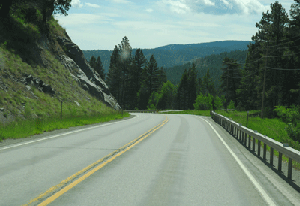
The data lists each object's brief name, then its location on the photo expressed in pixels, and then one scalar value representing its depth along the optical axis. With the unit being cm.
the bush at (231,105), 11115
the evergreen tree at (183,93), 12700
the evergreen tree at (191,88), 12950
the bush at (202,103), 11350
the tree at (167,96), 12190
